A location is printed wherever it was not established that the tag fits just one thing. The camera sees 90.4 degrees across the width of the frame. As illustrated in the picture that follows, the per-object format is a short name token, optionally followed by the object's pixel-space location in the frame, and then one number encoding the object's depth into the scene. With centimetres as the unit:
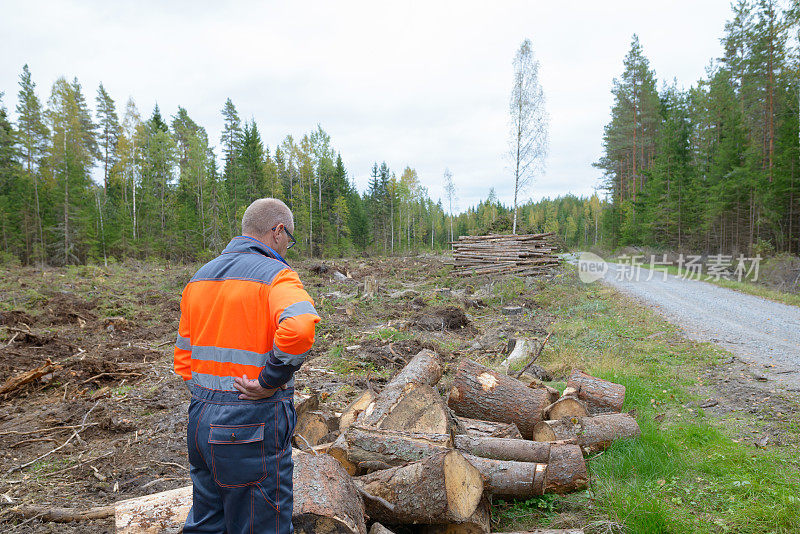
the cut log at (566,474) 346
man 198
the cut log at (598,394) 487
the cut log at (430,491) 271
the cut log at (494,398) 434
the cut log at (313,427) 405
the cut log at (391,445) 317
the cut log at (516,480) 328
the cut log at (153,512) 249
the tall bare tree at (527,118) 2466
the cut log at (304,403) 415
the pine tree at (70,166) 2722
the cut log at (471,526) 280
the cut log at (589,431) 409
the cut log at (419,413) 368
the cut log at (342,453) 338
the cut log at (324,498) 238
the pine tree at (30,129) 3003
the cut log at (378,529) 262
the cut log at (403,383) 378
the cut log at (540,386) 483
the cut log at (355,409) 417
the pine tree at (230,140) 3701
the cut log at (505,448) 356
